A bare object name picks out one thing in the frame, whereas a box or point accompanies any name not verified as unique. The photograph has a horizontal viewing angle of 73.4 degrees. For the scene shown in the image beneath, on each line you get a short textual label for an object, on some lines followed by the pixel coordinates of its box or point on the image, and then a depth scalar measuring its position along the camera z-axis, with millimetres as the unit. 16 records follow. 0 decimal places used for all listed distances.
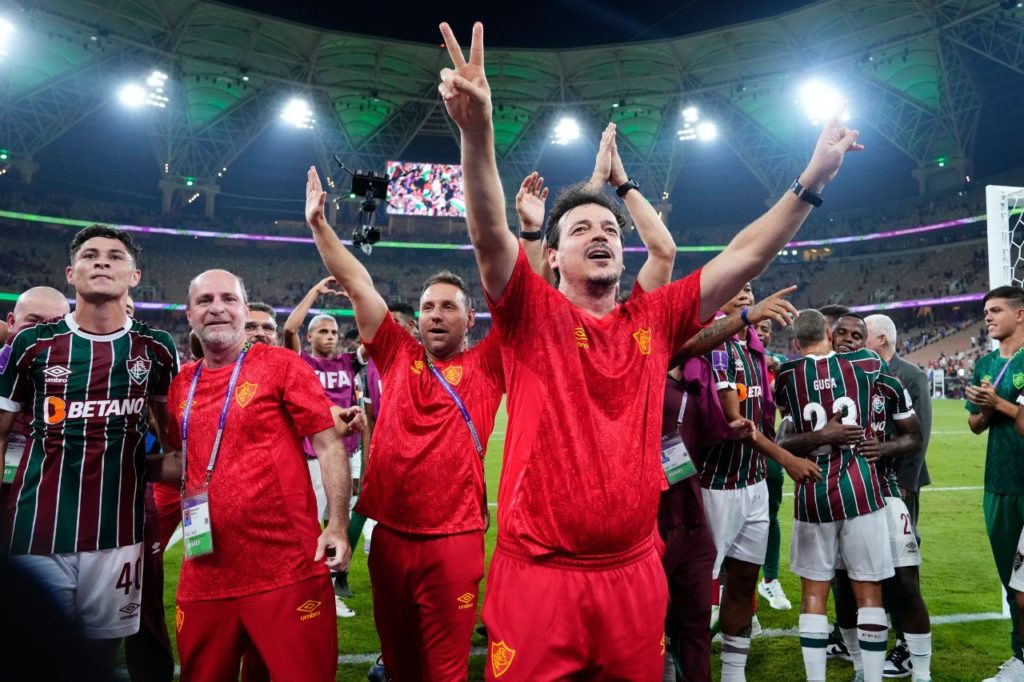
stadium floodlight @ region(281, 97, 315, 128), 35438
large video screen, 44031
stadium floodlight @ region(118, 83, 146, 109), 32781
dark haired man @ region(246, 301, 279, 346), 5336
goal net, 5797
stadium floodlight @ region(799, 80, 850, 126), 33719
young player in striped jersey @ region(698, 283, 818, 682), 3867
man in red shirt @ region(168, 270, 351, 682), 2713
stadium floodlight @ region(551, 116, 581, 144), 37750
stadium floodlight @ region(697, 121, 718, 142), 37969
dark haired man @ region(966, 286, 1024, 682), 4363
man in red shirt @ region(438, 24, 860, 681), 1964
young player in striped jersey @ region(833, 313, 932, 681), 4047
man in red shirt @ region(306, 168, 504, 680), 3215
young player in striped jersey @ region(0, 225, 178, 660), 3008
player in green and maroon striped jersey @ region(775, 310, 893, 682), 3797
